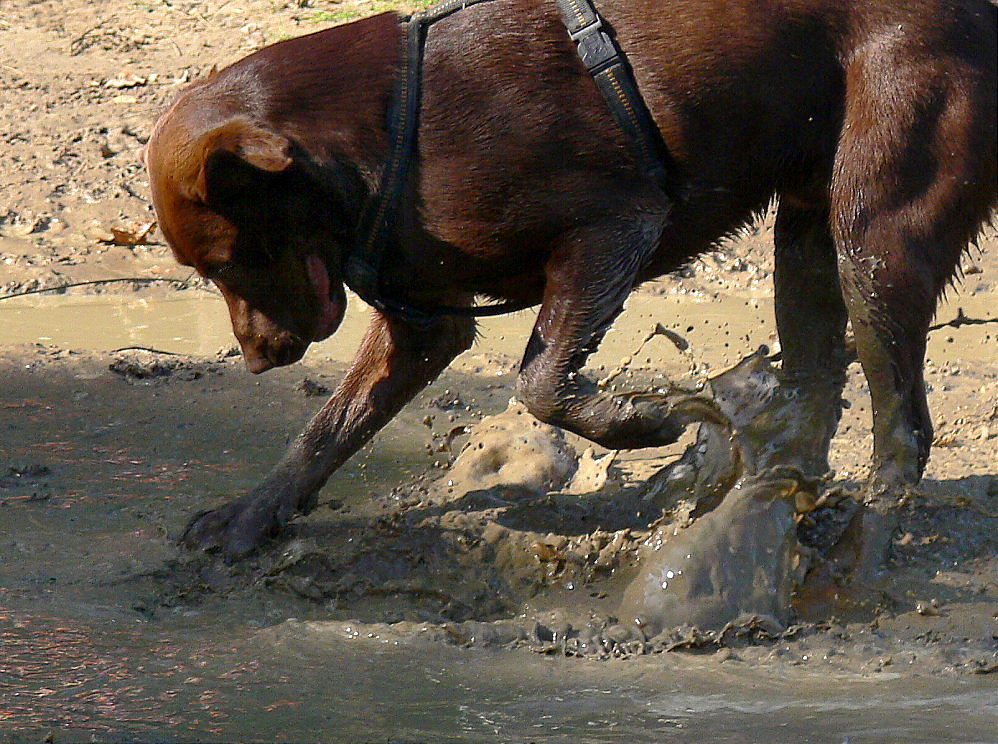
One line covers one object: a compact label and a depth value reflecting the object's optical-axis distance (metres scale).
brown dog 7.57
